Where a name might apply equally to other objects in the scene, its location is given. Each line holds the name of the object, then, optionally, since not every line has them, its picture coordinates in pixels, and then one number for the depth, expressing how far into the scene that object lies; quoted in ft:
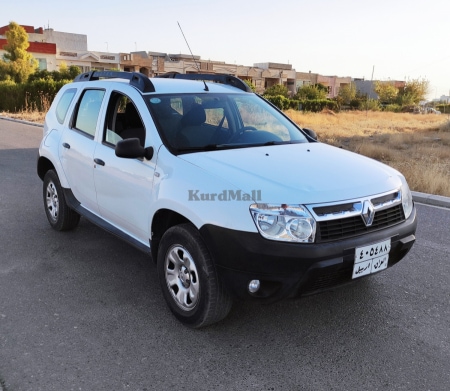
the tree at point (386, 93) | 241.55
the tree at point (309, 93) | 188.24
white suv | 8.64
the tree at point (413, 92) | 230.48
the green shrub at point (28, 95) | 78.95
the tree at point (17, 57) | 136.77
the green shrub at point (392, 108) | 197.16
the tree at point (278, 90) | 173.20
